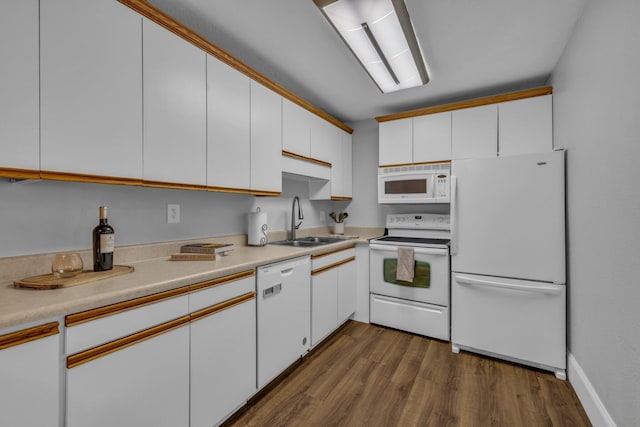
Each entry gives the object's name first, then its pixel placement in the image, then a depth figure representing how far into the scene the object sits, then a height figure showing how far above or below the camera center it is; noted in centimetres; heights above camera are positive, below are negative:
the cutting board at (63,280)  106 -27
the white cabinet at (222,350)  133 -71
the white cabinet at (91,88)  112 +54
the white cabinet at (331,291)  229 -71
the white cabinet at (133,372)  95 -60
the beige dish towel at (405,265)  263 -48
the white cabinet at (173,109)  144 +58
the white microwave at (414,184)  286 +32
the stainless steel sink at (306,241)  263 -29
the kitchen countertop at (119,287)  86 -28
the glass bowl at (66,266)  119 -22
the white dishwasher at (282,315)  173 -69
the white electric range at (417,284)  257 -68
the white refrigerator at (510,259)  207 -36
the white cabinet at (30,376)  80 -49
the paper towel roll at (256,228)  232 -12
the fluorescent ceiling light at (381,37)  150 +111
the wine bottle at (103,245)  133 -15
